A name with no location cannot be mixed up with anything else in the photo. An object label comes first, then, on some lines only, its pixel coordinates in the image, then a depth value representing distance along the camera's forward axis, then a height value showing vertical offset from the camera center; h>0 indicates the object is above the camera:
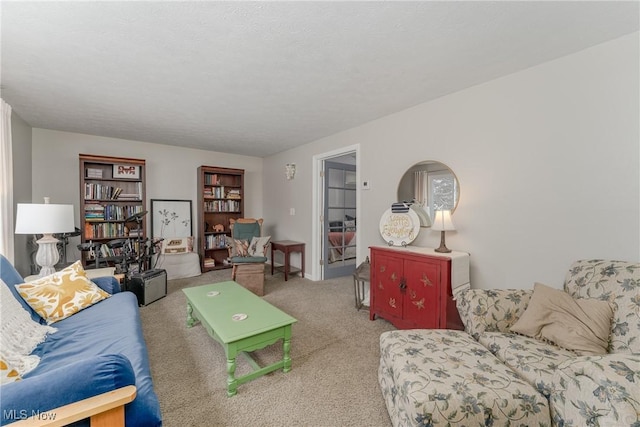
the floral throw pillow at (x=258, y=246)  4.01 -0.53
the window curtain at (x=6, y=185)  2.33 +0.27
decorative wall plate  2.57 -0.16
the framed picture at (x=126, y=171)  4.07 +0.66
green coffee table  1.62 -0.76
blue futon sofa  0.76 -0.72
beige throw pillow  1.33 -0.61
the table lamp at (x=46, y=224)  2.09 -0.09
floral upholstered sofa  0.95 -0.73
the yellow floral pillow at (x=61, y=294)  1.76 -0.59
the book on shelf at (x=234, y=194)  5.09 +0.36
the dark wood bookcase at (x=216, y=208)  4.71 +0.08
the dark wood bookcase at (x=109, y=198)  3.83 +0.23
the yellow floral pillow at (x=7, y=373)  0.92 -0.58
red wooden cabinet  2.08 -0.67
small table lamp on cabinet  2.27 -0.11
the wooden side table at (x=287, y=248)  4.20 -0.61
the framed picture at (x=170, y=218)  4.49 -0.10
